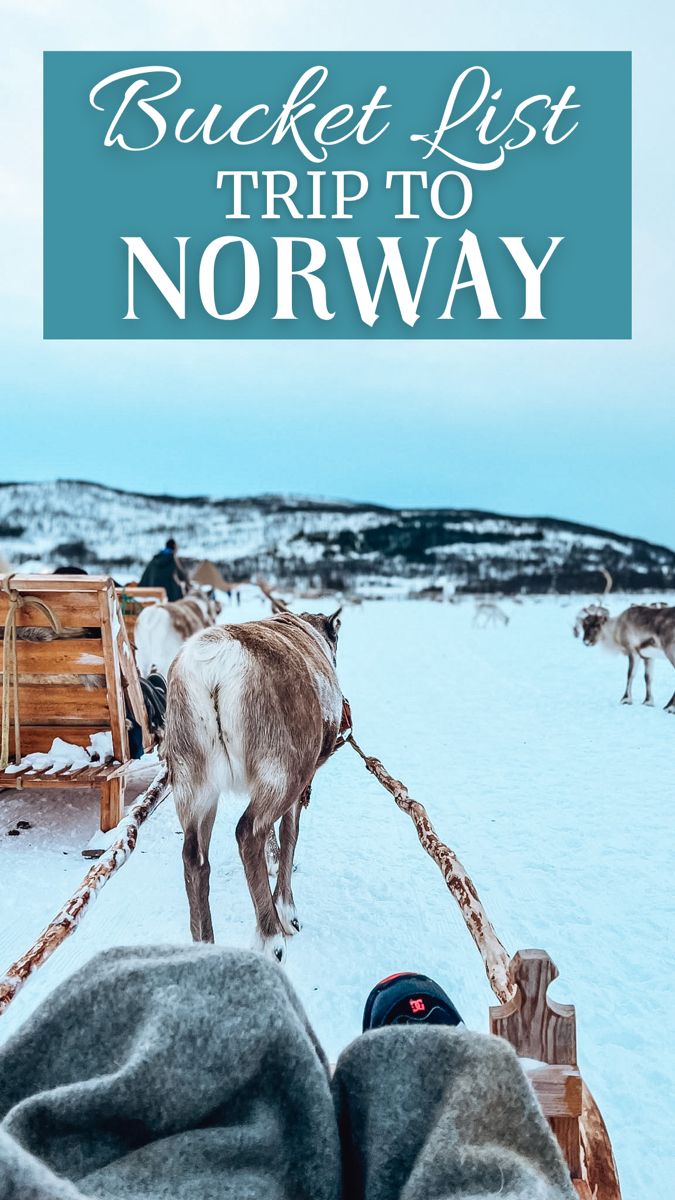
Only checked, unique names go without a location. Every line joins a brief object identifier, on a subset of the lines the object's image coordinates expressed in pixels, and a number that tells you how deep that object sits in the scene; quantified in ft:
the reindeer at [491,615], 116.47
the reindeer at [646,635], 41.52
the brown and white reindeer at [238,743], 11.21
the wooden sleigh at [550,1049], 4.52
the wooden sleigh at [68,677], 16.61
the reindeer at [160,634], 29.55
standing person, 46.50
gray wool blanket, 3.09
